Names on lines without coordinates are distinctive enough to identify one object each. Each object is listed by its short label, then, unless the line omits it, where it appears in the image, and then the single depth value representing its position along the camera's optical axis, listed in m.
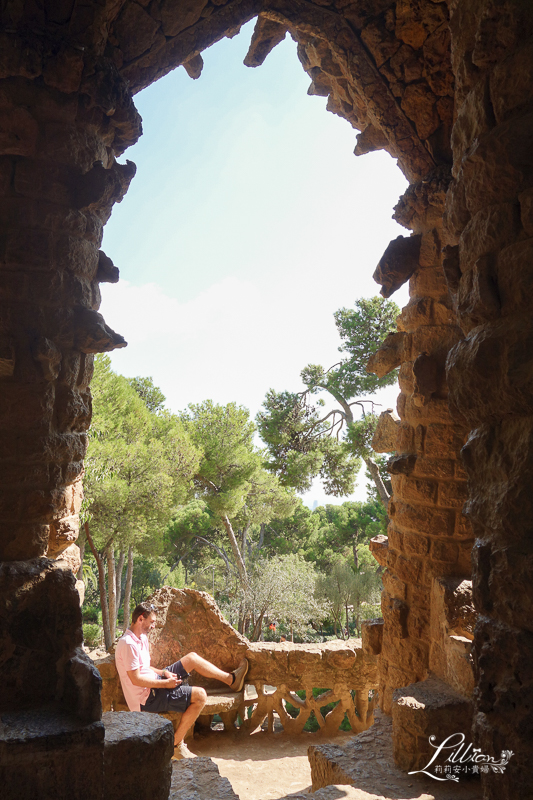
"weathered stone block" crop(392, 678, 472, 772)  2.45
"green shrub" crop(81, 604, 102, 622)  16.28
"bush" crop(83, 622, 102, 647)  13.44
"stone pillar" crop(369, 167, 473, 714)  3.14
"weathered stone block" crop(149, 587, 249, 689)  5.08
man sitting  3.77
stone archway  1.47
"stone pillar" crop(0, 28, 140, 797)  1.95
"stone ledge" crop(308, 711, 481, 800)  2.27
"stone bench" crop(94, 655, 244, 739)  4.62
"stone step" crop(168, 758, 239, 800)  2.42
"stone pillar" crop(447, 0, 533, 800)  1.35
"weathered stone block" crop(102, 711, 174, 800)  1.87
